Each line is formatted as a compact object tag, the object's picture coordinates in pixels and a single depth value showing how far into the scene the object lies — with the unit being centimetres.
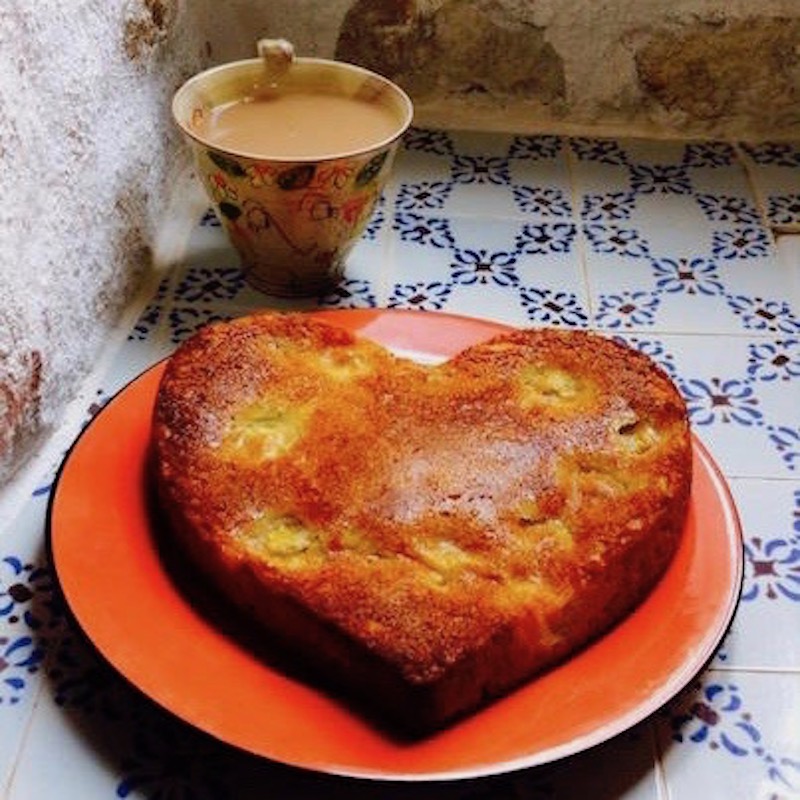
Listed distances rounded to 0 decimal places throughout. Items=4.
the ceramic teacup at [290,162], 82
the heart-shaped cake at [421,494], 55
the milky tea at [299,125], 86
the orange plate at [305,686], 53
